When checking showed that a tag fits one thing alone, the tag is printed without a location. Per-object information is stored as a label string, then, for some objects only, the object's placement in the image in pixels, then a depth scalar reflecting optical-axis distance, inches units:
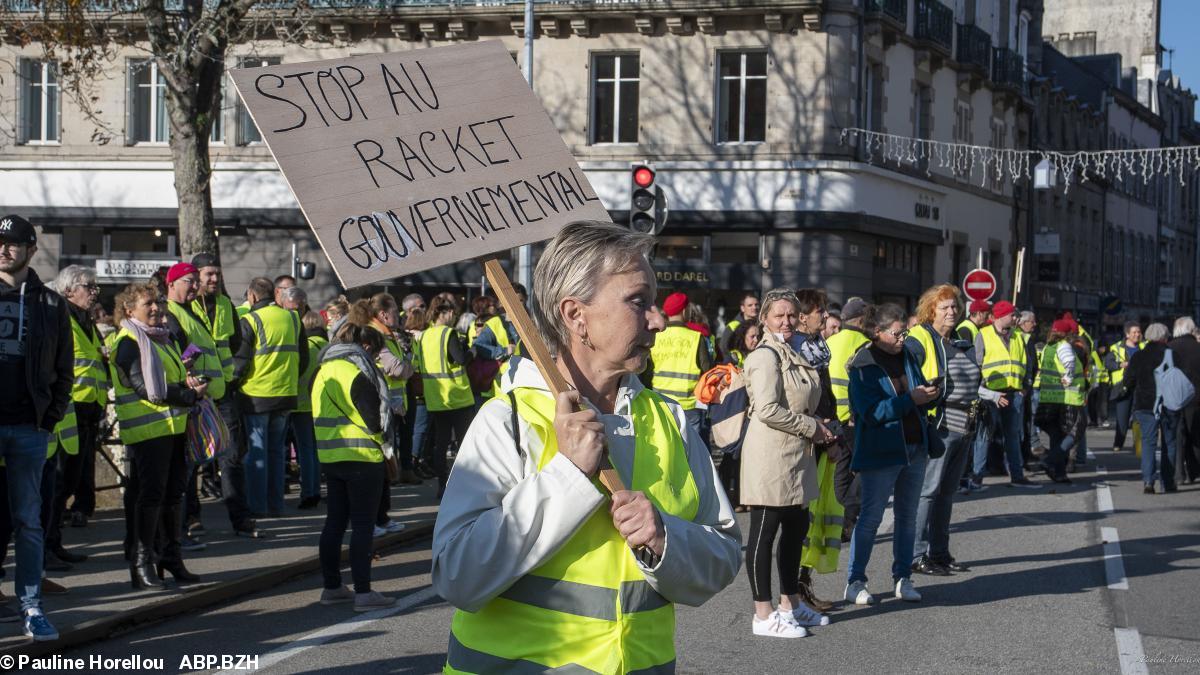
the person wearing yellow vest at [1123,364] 943.0
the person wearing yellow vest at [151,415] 336.5
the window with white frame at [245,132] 1187.3
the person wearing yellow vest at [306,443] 517.7
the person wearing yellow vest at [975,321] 649.0
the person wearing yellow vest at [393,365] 392.4
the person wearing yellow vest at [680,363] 515.5
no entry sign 898.1
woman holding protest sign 120.2
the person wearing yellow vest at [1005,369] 649.0
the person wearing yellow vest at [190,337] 368.4
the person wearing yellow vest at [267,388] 486.3
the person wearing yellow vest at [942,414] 387.5
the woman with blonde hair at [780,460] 323.0
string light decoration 1170.0
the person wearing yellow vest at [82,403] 374.0
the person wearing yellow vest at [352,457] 341.4
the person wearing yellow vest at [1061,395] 714.2
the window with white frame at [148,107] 1189.7
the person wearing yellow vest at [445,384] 545.0
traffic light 601.0
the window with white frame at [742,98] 1131.9
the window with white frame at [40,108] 1193.4
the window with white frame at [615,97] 1148.5
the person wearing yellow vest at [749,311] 639.8
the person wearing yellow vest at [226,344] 436.5
